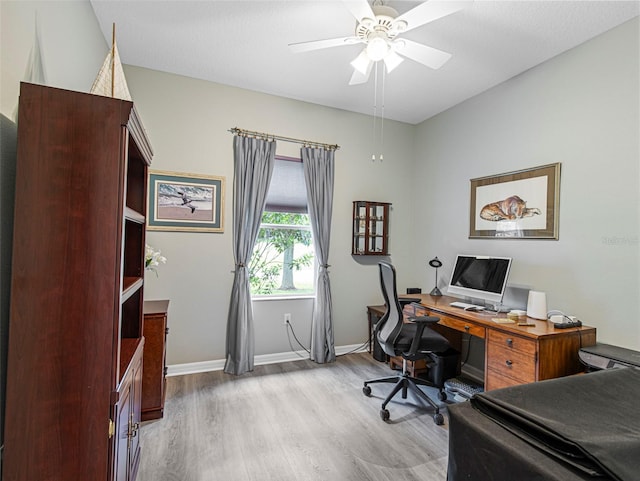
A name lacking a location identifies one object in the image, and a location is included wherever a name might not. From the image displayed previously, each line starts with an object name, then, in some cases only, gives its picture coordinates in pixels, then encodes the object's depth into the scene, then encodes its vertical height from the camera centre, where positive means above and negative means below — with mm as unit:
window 3488 -20
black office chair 2393 -765
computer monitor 2652 -276
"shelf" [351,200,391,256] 3787 +184
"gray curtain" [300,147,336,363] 3490 +114
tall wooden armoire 980 -170
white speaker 2352 -427
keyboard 2701 -529
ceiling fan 1664 +1257
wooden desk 1987 -667
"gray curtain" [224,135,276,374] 3145 +63
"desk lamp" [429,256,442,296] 3498 -225
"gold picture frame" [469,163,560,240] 2572 +395
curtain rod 3254 +1116
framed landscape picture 2984 +348
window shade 3464 +589
